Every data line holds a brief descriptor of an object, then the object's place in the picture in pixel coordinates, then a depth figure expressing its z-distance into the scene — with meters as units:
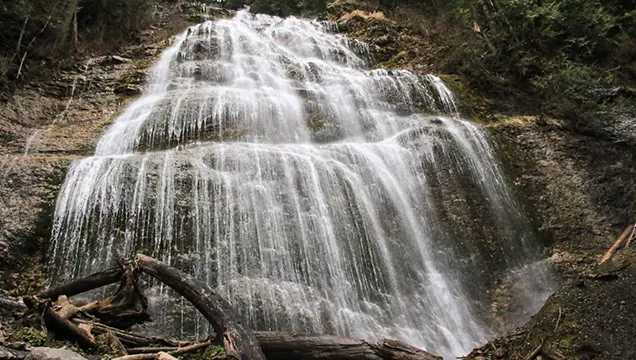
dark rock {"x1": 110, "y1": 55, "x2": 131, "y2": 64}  14.70
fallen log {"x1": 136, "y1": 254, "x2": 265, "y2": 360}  4.16
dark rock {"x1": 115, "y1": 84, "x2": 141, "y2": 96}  13.17
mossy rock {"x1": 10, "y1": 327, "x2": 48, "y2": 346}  4.36
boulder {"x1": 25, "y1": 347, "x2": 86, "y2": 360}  3.82
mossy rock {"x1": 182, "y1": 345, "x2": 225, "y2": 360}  4.77
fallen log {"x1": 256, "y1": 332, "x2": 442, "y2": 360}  4.86
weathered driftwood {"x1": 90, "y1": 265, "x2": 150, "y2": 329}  5.28
